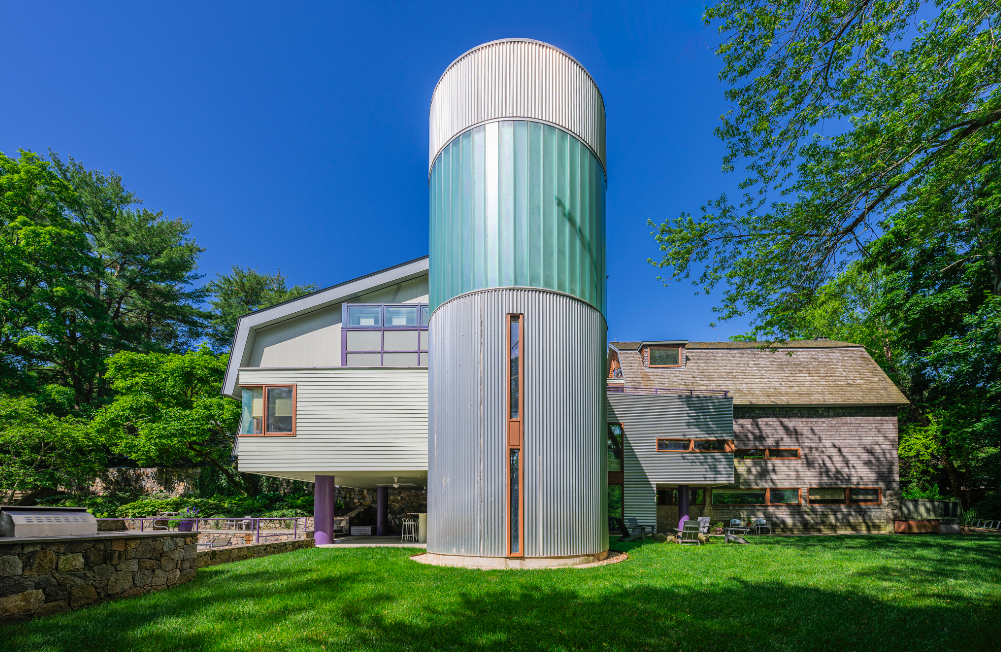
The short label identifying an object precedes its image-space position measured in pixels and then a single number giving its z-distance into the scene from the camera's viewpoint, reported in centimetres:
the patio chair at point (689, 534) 1653
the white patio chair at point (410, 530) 1856
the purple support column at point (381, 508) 2191
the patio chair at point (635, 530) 1713
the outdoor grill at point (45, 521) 593
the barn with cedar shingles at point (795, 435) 2306
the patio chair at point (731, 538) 1575
